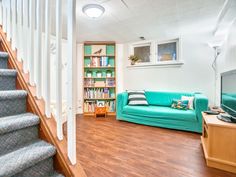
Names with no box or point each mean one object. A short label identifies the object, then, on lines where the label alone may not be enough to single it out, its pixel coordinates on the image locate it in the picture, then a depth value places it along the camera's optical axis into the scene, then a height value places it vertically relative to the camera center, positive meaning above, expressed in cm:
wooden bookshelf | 448 +29
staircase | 82 -38
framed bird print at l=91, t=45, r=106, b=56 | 454 +115
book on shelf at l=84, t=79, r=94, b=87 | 450 +13
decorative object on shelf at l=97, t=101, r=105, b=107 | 434 -50
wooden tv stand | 168 -69
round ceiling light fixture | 240 +128
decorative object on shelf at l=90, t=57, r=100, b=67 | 449 +75
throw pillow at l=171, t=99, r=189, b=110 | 323 -40
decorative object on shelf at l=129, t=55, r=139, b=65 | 441 +84
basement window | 403 +99
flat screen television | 179 -7
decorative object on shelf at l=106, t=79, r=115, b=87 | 452 +14
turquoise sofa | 283 -55
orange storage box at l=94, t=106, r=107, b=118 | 425 -70
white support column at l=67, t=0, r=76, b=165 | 95 +4
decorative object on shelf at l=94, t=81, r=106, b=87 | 450 +8
